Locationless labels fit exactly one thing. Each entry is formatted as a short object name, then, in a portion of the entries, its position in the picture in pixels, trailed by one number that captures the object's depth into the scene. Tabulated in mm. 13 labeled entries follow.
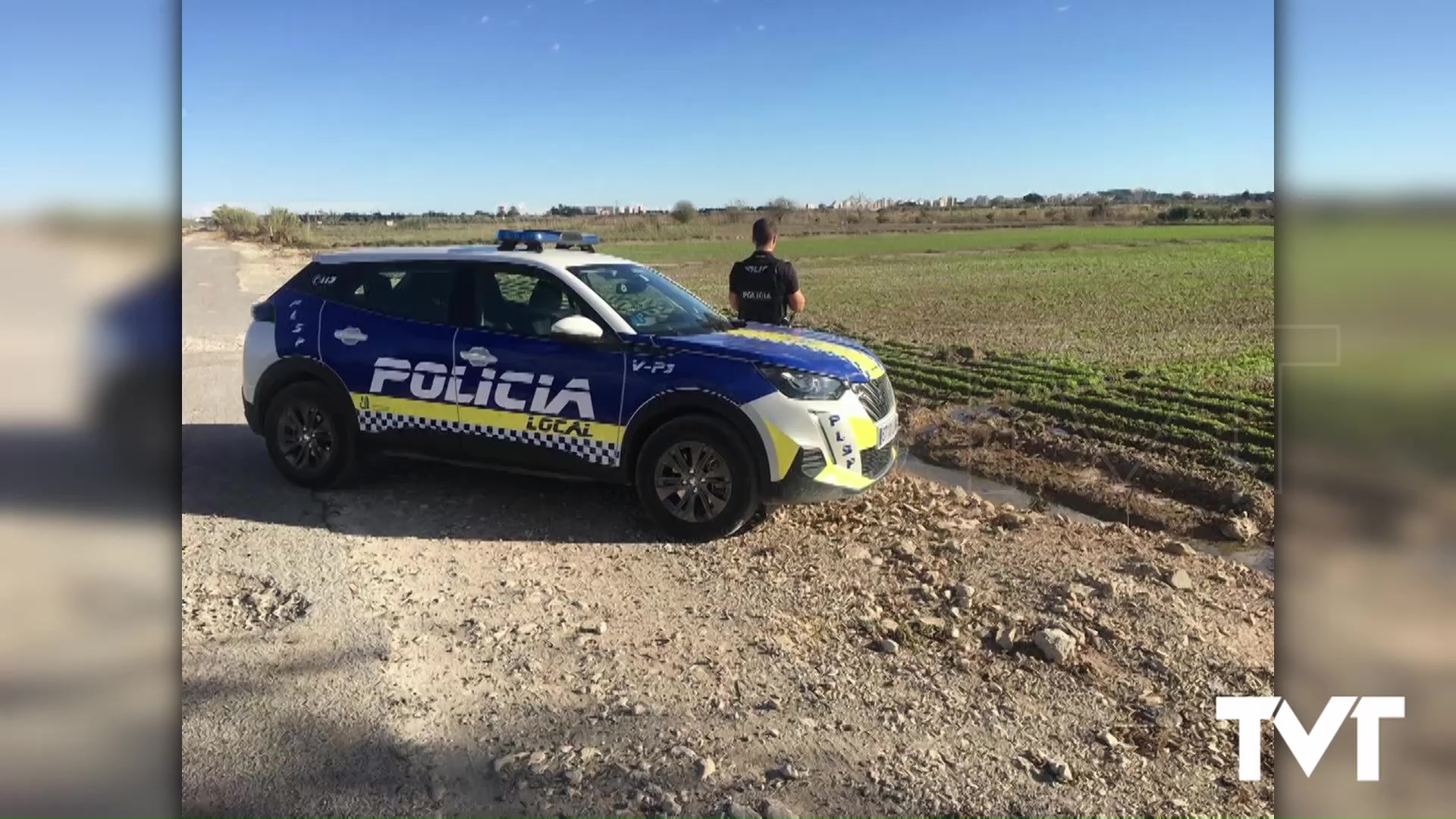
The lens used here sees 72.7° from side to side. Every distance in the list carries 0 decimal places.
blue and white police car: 5621
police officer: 7648
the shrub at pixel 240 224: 58550
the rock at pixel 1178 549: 5879
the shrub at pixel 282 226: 58062
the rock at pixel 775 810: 3080
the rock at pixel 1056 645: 4305
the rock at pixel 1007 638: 4449
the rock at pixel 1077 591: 4949
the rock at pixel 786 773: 3322
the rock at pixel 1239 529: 6484
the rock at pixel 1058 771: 3369
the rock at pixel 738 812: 3086
